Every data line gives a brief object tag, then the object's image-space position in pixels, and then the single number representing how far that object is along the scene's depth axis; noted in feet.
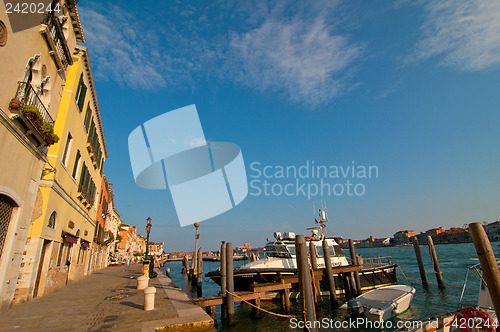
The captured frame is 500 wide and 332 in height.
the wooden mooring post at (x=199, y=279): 59.31
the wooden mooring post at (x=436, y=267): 69.72
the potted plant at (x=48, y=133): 30.27
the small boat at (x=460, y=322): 23.08
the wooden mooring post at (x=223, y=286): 38.70
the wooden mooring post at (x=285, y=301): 45.47
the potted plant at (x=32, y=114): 26.96
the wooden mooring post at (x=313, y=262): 52.94
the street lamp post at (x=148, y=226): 69.75
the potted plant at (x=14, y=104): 25.80
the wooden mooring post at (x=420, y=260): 74.13
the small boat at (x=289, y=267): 54.78
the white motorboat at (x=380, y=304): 39.09
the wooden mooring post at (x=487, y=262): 16.76
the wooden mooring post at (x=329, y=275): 51.92
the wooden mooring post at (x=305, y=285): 23.09
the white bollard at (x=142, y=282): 39.86
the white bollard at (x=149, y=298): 26.91
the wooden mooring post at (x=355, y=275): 60.18
